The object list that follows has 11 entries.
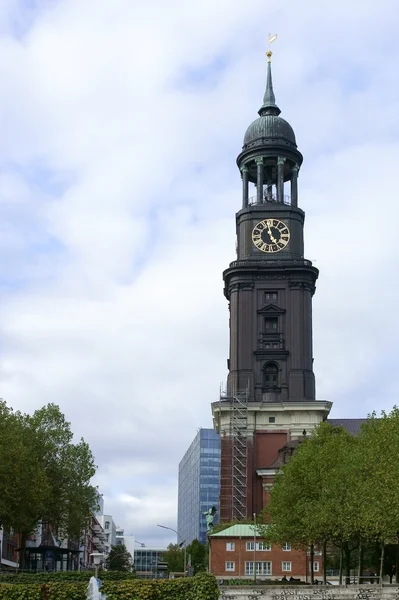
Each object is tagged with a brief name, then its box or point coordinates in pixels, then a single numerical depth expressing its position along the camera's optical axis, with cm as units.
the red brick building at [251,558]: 9419
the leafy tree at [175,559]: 15488
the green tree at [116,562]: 18770
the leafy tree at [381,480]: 5719
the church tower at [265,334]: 11956
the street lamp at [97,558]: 4374
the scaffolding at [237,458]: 11775
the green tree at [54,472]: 8262
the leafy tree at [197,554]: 13112
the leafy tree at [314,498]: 6944
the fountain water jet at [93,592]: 4041
